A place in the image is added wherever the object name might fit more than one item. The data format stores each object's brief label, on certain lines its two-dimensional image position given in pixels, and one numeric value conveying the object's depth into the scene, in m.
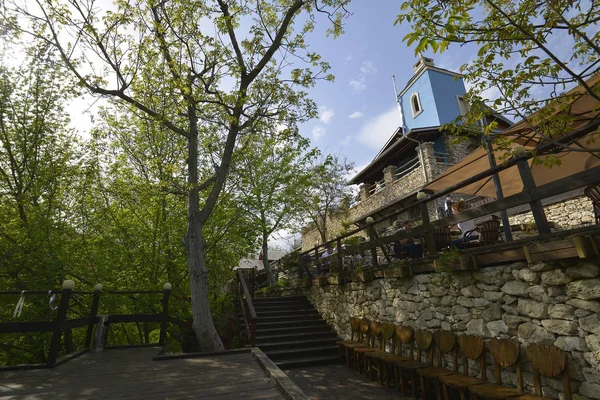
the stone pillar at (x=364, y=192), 19.45
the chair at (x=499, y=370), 3.52
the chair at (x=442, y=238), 5.16
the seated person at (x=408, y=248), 5.96
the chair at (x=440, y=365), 4.51
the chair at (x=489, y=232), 4.86
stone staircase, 7.27
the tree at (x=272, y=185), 14.18
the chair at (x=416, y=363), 4.90
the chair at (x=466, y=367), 3.99
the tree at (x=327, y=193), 19.19
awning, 3.91
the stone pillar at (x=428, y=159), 14.30
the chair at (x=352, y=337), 7.13
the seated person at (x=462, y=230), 5.20
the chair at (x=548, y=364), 3.09
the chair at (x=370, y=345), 6.33
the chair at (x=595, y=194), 3.67
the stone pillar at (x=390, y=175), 17.12
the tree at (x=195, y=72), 6.84
